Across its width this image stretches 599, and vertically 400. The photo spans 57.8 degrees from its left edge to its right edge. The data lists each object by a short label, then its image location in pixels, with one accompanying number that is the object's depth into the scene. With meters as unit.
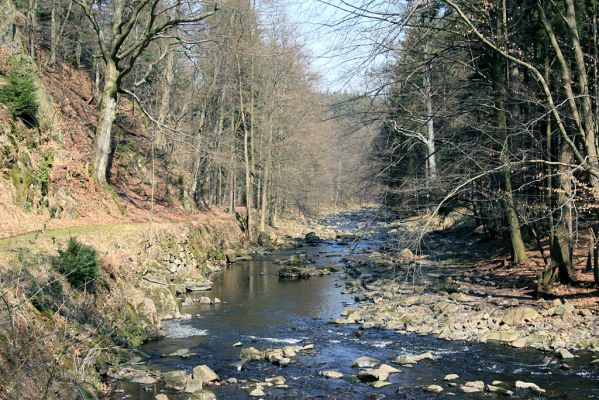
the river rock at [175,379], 9.88
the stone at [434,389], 9.61
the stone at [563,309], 12.78
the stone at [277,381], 10.23
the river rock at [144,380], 10.04
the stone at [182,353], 11.91
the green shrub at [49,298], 9.98
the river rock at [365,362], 11.19
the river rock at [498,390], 9.34
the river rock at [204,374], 10.30
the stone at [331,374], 10.62
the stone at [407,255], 22.58
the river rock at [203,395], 9.31
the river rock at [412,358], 11.26
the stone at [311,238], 36.99
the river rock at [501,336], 12.34
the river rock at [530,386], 9.35
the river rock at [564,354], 10.86
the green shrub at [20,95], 17.89
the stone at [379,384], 9.99
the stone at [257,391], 9.62
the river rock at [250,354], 11.82
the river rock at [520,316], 13.00
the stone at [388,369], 10.65
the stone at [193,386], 9.73
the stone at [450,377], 10.17
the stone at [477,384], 9.62
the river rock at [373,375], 10.32
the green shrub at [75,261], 11.52
